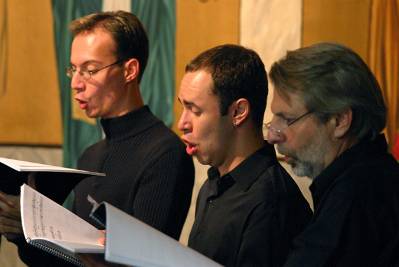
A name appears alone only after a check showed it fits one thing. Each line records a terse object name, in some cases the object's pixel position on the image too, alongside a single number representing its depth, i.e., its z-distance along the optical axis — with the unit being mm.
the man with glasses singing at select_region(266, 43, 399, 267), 5227
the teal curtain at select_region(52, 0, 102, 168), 11195
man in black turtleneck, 7098
